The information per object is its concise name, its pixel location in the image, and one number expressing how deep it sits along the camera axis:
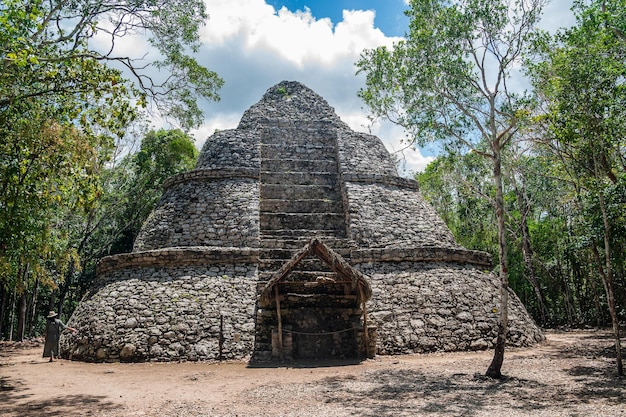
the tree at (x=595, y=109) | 7.42
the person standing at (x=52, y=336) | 9.66
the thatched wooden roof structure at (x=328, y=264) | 8.64
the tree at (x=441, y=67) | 9.16
